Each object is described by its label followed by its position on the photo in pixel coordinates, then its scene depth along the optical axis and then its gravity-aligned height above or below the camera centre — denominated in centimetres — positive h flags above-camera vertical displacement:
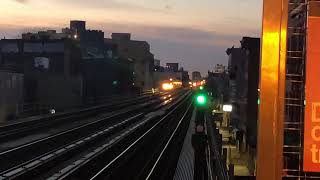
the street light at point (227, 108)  5069 -296
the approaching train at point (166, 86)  18759 -392
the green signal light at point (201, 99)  3232 -142
